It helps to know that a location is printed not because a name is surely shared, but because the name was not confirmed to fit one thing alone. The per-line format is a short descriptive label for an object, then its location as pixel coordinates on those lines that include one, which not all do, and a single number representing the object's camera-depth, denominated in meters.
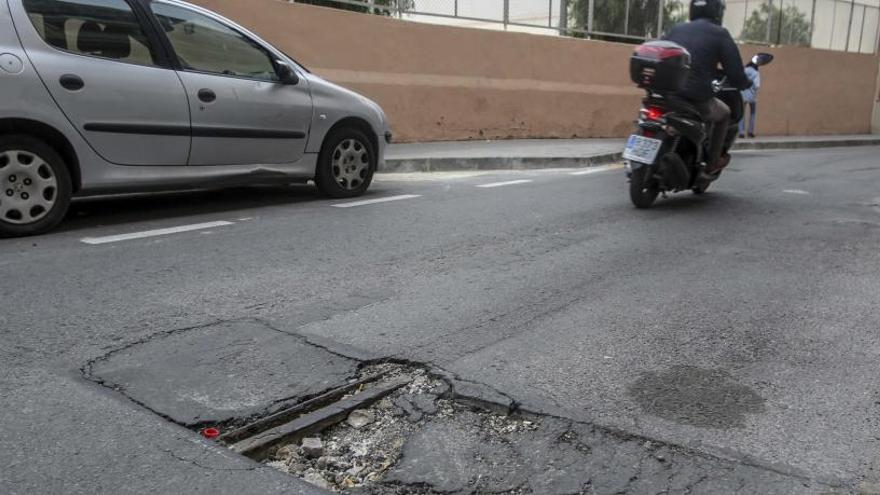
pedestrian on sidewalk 15.98
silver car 5.21
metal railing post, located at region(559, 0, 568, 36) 14.99
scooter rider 6.78
